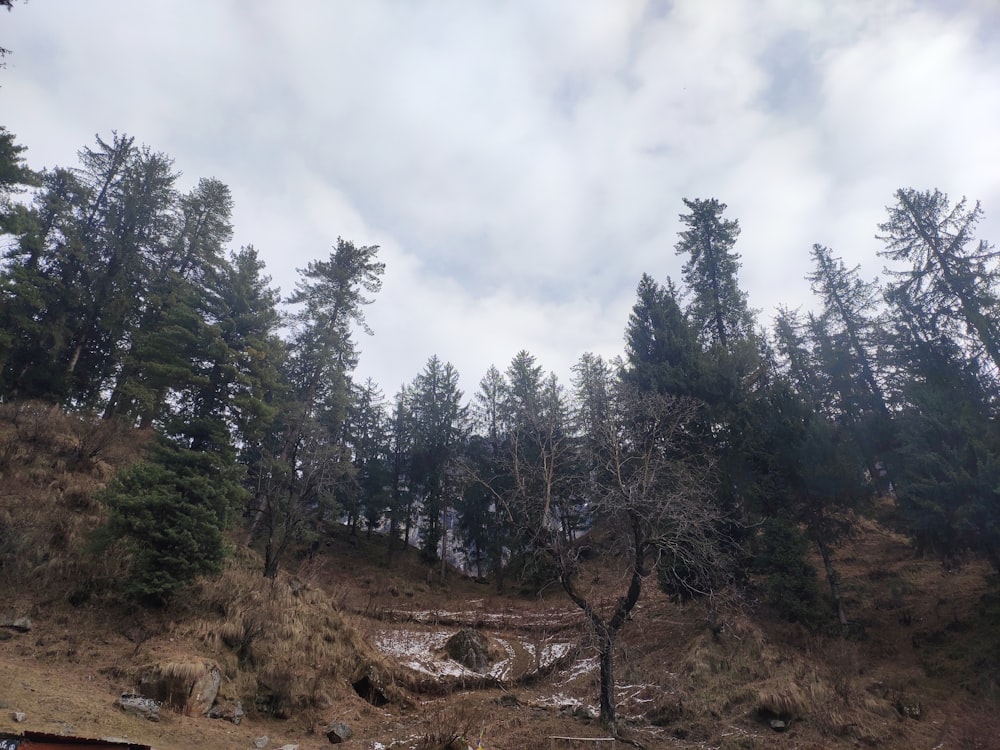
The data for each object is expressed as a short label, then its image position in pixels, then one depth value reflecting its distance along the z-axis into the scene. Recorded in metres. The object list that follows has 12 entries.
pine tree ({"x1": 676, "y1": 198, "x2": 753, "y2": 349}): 26.72
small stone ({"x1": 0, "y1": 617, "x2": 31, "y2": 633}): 11.05
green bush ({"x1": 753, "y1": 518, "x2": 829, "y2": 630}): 15.95
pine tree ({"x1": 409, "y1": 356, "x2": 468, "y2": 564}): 36.06
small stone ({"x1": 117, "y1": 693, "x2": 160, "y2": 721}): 9.39
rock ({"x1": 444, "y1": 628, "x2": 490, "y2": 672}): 17.41
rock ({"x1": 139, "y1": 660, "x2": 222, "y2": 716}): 10.19
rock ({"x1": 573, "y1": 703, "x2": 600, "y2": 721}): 12.59
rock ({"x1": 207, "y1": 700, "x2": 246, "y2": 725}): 10.57
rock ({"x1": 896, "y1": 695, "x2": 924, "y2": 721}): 12.09
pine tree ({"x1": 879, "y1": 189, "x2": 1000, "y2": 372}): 18.28
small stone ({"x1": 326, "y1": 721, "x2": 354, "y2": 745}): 10.80
